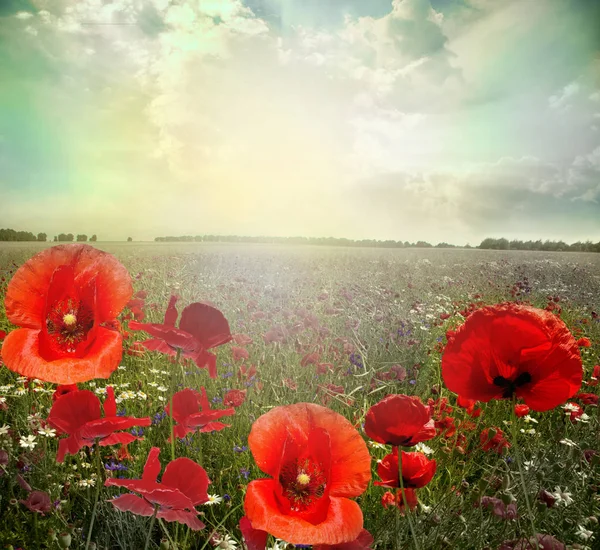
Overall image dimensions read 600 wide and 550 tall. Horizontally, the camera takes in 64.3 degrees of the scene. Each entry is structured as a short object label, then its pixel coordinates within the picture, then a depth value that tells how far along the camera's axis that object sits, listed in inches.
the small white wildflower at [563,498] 52.6
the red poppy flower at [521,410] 79.0
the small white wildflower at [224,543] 44.9
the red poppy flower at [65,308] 22.2
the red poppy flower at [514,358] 26.4
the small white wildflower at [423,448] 72.1
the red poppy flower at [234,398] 75.3
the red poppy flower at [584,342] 105.3
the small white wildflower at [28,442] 66.7
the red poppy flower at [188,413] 31.5
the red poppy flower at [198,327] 25.5
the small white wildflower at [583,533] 49.7
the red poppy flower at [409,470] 32.9
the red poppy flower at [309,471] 20.7
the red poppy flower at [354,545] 24.4
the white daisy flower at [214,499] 59.3
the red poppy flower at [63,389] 47.6
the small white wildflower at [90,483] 61.4
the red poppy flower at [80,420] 26.5
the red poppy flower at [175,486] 24.9
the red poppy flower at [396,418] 28.2
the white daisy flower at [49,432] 62.6
